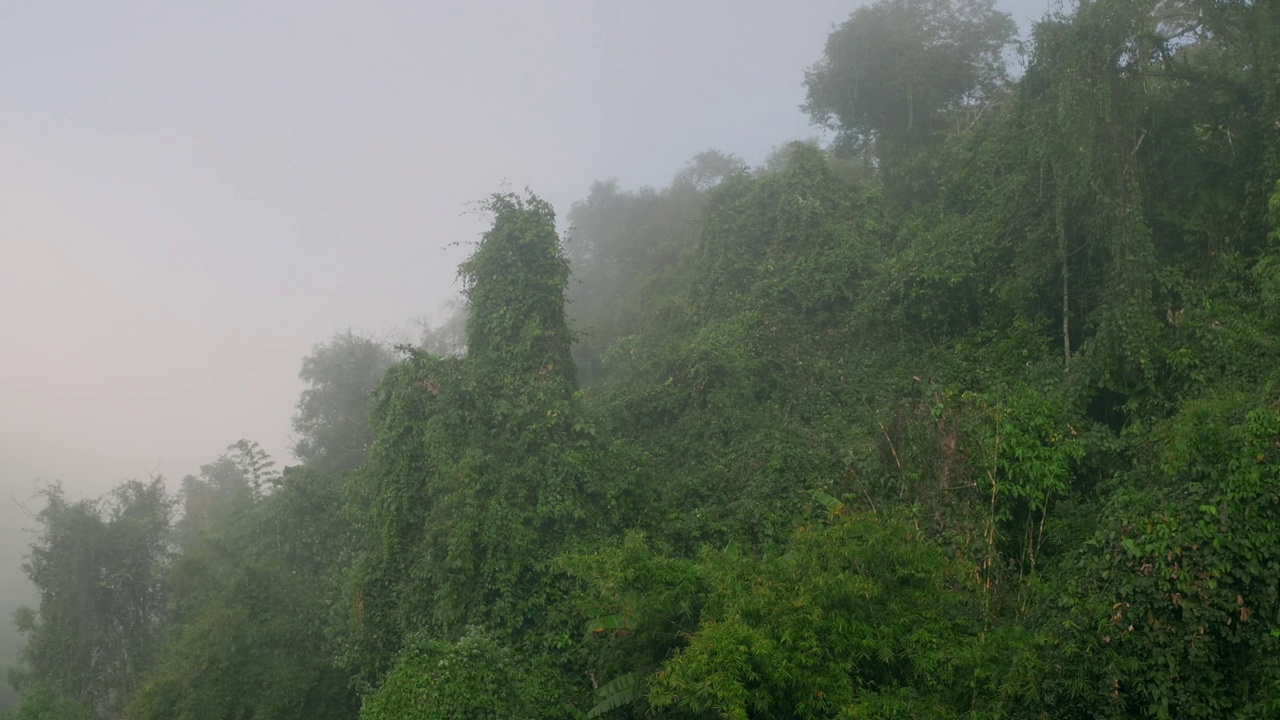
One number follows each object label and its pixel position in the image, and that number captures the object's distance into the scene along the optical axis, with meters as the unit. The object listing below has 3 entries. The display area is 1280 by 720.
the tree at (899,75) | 21.73
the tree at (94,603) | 19.06
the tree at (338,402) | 25.80
